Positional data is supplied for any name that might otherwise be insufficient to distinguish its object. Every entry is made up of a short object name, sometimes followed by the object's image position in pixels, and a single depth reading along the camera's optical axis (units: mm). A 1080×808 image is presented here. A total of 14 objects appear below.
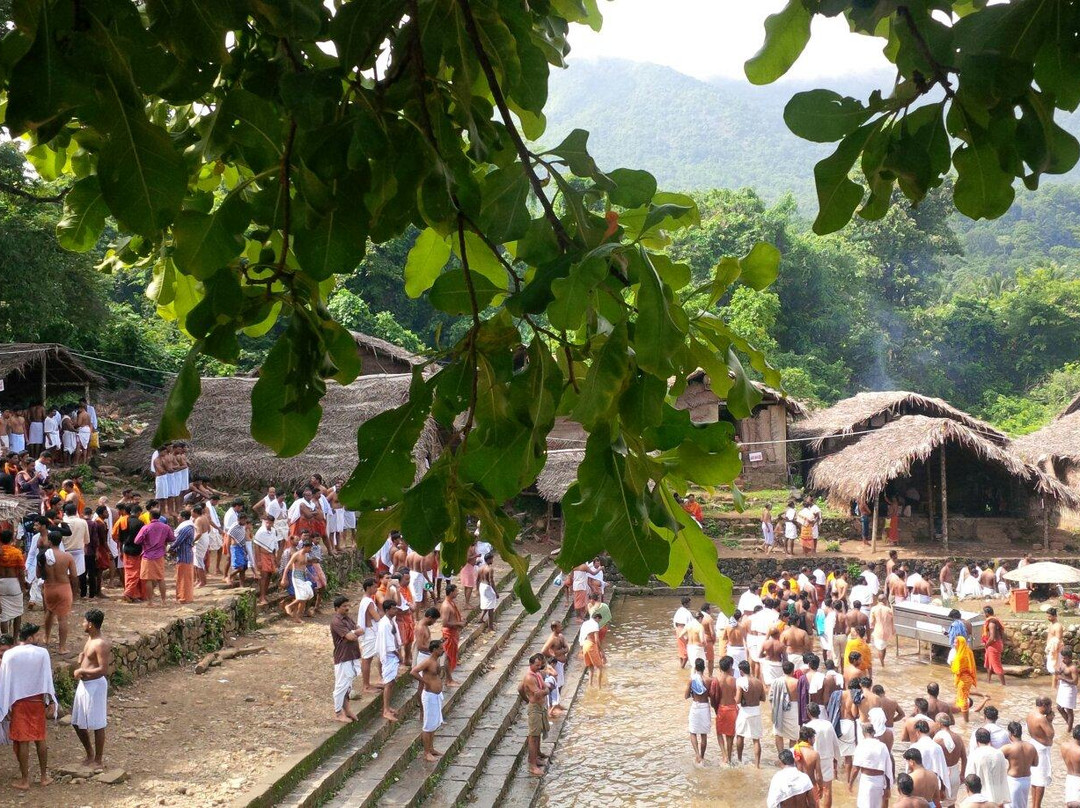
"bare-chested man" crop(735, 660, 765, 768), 9719
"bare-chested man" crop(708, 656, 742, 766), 9758
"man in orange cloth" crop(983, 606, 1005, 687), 12531
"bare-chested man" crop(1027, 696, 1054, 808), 8336
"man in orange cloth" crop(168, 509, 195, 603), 9969
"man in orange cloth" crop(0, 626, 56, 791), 6125
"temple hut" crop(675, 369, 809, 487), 23328
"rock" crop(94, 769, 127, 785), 6387
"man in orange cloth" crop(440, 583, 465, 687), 10242
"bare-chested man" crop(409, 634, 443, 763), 8445
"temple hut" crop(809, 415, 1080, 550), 19094
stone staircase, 7305
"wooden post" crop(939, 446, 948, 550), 19419
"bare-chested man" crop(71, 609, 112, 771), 6500
